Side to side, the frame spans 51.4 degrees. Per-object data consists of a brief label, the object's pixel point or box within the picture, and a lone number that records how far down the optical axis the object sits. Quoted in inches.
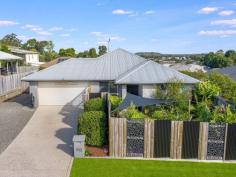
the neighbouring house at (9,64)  1075.5
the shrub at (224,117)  449.1
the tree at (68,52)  2548.7
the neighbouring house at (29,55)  1973.2
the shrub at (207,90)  736.3
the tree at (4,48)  1617.0
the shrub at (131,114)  482.0
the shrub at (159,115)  528.0
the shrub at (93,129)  487.5
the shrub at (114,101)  653.3
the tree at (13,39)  3850.4
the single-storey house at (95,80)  790.5
